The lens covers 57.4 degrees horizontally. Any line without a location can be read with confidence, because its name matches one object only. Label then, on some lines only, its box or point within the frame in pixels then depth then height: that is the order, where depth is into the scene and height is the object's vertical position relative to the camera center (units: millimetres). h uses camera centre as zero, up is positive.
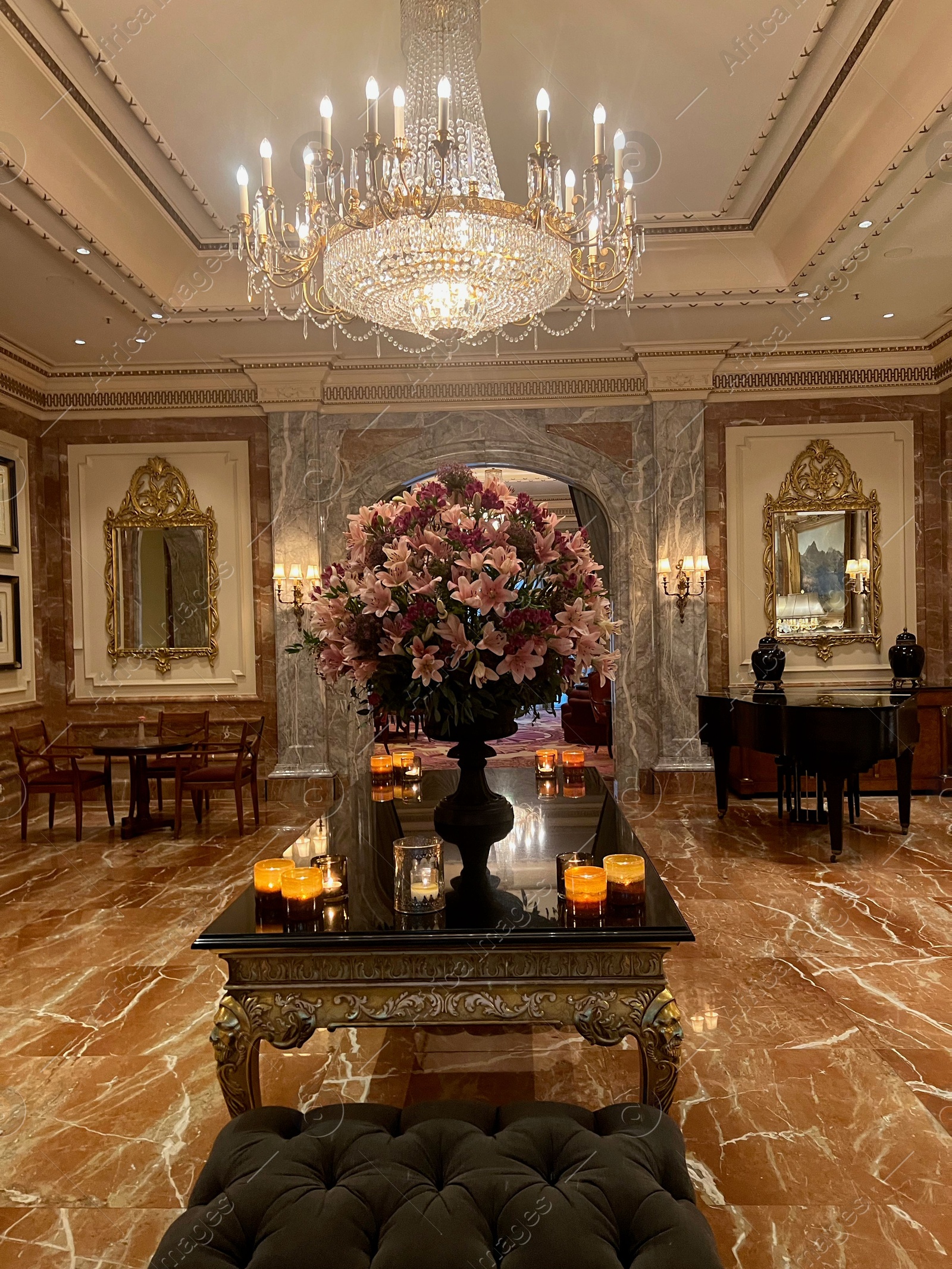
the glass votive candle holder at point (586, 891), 2016 -619
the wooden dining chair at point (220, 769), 6594 -1051
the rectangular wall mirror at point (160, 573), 8102 +606
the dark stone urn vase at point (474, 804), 2363 -506
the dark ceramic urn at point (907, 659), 7383 -362
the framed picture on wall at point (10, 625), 7418 +154
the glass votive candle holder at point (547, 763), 3521 -560
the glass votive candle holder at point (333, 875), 2172 -625
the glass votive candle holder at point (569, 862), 2154 -588
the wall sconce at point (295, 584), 7840 +456
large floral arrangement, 2145 +55
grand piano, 5398 -741
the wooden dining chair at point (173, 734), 7000 -860
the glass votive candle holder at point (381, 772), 3549 -579
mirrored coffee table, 1949 -799
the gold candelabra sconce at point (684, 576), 7750 +422
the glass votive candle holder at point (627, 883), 2076 -621
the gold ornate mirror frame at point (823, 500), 7867 +1083
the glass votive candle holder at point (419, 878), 2072 -593
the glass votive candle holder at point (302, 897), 2043 -624
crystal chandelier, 3275 +1609
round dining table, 6570 -1016
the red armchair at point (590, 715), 11391 -1210
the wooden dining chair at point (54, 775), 6504 -1024
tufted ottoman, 1345 -961
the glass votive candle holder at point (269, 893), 2080 -628
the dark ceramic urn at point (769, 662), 7242 -351
